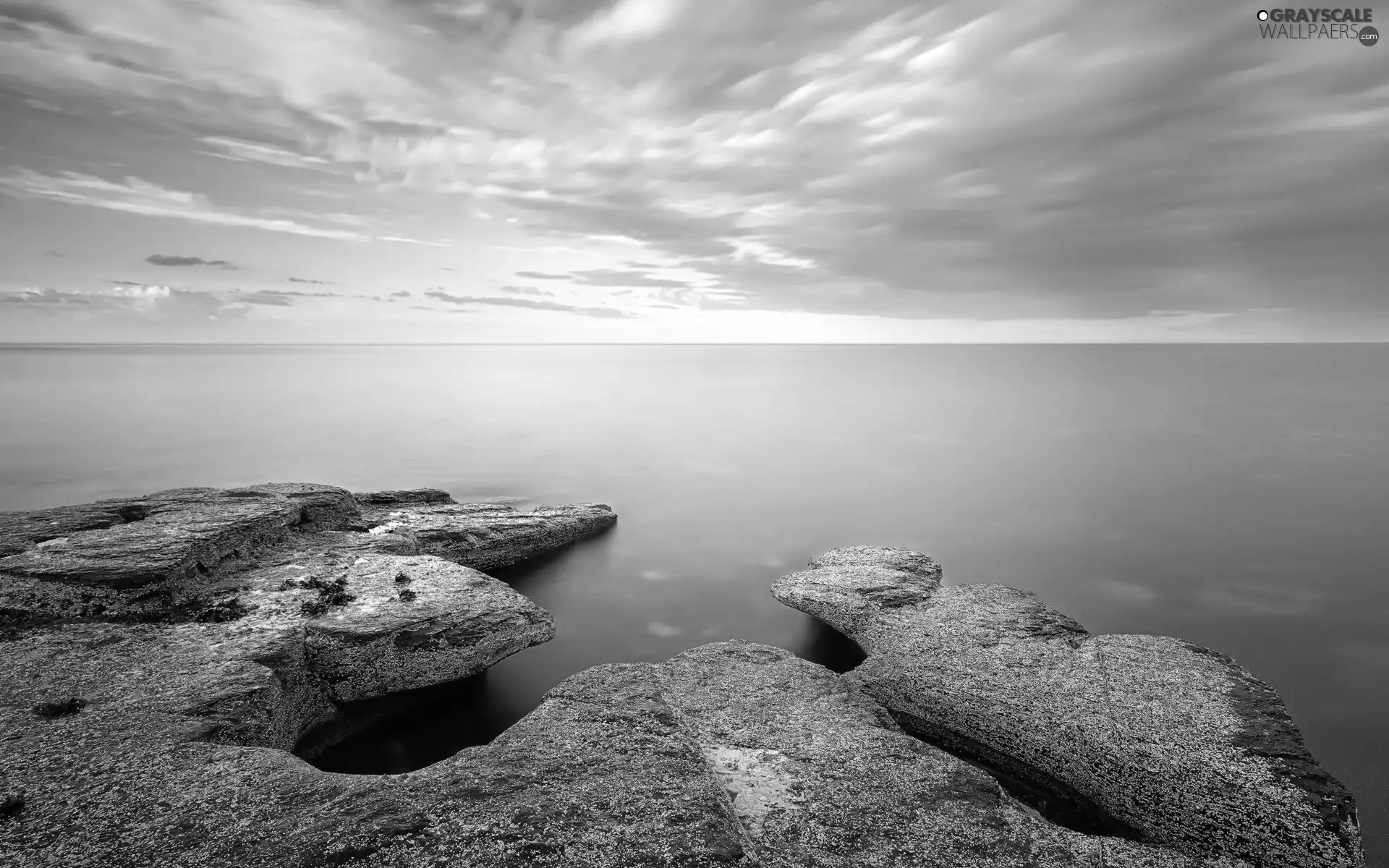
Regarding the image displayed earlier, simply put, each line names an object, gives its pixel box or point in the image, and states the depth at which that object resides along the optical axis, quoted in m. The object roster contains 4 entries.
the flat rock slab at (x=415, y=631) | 13.61
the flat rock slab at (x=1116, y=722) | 9.55
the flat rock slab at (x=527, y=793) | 7.65
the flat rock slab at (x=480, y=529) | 22.53
